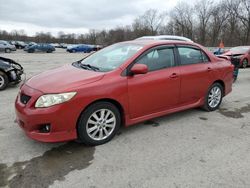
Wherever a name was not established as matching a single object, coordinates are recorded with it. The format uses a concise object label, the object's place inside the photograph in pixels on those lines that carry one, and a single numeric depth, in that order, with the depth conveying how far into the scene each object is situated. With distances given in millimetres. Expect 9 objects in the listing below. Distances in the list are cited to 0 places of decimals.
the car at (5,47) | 23979
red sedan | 2579
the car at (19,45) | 36621
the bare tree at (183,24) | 50317
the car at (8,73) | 5618
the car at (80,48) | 31885
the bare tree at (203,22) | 47122
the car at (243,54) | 10465
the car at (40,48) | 26017
